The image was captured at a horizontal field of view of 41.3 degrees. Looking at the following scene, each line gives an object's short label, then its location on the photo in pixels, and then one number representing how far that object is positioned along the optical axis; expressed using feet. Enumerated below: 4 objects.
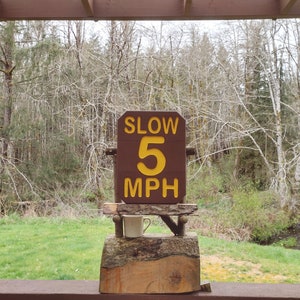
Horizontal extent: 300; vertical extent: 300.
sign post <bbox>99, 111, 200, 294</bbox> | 5.49
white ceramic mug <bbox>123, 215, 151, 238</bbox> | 5.76
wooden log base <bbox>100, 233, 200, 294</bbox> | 5.48
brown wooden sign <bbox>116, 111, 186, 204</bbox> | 5.55
